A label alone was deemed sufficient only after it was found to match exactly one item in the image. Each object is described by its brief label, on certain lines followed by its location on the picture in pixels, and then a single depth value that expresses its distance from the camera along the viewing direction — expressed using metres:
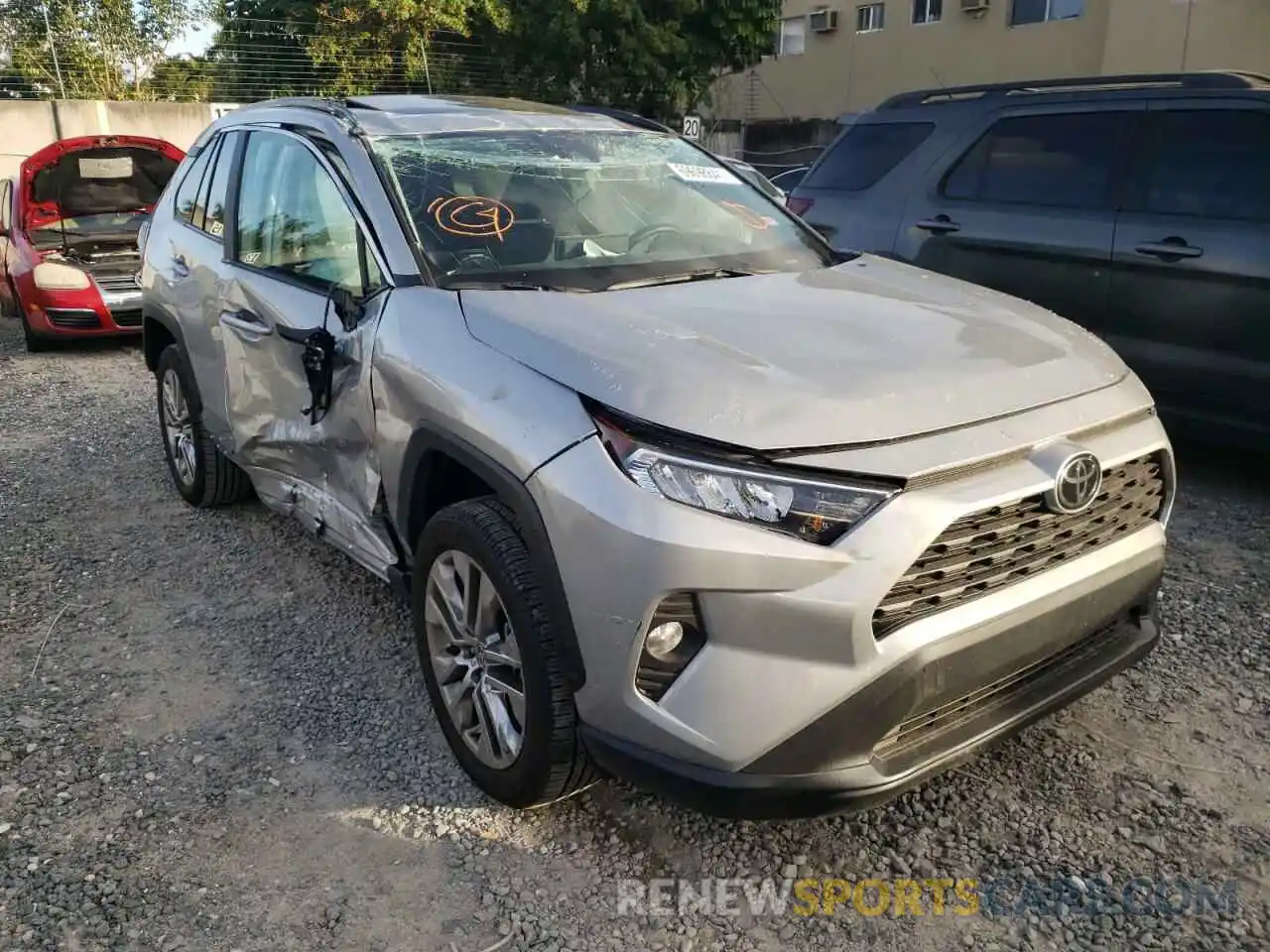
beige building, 16.86
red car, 8.68
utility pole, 15.96
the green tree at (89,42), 15.95
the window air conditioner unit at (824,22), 25.28
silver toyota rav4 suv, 2.18
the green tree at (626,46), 20.53
